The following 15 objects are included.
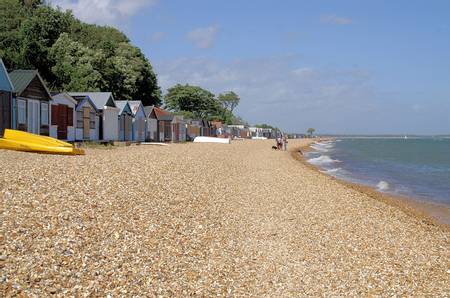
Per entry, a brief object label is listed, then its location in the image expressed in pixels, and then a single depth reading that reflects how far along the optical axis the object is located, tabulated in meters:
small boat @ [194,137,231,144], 59.97
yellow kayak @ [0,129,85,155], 18.52
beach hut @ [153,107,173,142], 50.66
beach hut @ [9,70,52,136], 23.62
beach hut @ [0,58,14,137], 22.11
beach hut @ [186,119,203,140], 66.94
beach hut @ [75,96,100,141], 30.78
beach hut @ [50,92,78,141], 27.45
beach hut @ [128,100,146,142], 42.25
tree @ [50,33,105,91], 44.22
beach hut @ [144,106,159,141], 46.70
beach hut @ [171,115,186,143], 56.31
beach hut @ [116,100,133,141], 38.58
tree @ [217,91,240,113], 139.75
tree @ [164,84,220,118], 102.56
